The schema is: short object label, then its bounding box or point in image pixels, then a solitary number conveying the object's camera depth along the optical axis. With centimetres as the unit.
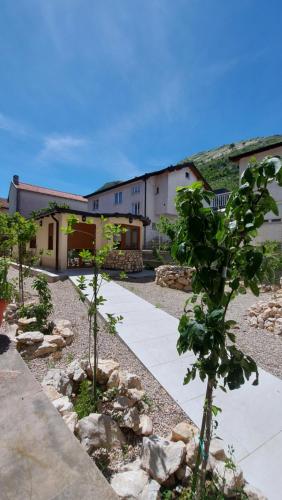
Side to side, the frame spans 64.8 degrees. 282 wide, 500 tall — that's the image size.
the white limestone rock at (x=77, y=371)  275
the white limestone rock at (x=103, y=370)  280
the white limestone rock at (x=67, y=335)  402
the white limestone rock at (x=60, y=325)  421
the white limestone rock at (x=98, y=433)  193
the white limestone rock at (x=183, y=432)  205
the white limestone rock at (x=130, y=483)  151
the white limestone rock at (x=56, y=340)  376
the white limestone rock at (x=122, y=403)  237
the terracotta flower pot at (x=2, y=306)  389
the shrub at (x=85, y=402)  229
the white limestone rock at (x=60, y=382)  258
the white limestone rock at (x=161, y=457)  168
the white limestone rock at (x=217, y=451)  186
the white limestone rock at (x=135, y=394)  253
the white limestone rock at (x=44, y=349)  352
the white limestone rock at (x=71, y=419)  199
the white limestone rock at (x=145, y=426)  220
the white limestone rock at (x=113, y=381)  268
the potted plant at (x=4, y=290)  392
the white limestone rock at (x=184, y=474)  171
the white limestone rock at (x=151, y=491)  147
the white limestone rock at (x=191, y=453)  178
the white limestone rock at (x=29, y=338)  363
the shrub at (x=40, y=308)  435
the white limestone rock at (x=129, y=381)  271
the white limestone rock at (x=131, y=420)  220
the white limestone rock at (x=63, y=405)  220
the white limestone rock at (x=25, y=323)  424
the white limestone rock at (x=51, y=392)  238
